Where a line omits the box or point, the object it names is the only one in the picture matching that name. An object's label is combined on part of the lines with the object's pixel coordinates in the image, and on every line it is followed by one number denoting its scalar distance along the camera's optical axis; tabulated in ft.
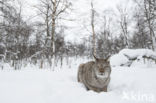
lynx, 7.41
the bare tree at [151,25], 34.25
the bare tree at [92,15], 46.60
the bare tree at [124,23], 58.95
